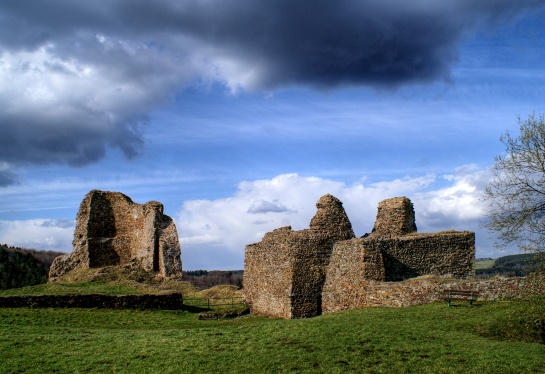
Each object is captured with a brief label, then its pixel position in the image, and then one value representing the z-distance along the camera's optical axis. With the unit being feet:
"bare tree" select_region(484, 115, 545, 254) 71.61
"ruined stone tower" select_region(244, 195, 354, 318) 94.84
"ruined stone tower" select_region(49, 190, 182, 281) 148.97
